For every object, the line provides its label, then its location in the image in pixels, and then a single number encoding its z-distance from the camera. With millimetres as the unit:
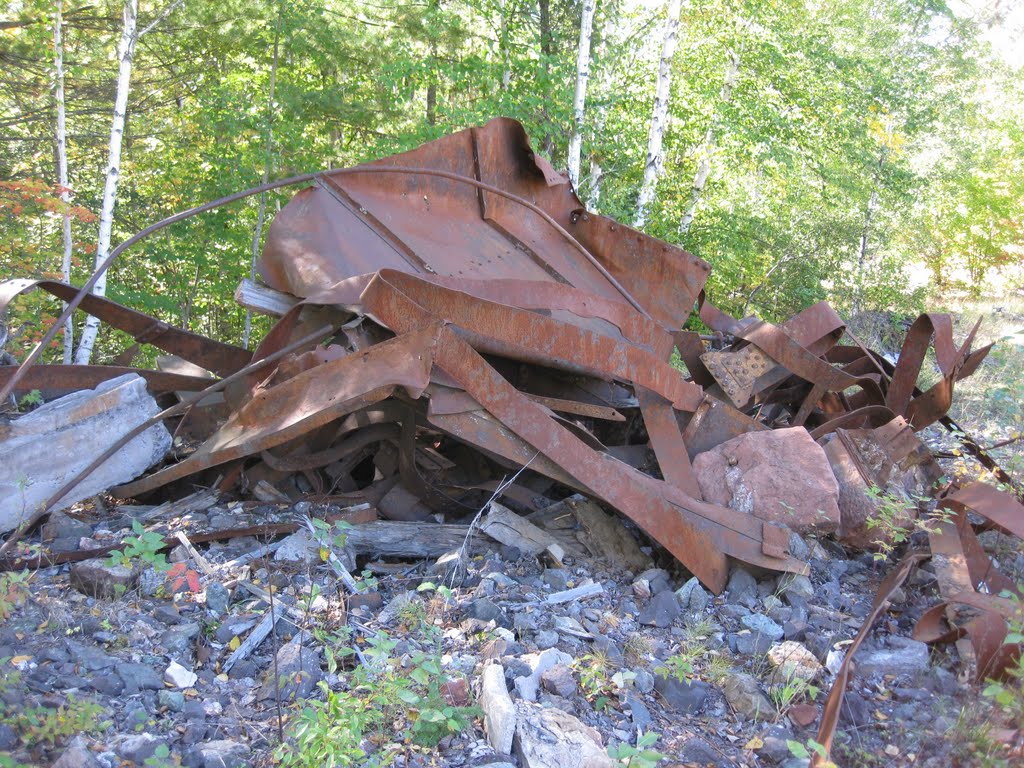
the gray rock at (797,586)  3238
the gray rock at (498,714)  2139
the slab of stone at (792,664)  2604
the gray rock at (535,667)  2367
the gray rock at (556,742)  2057
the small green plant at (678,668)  2555
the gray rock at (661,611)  3008
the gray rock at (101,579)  2766
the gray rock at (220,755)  1969
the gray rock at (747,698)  2451
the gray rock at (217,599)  2750
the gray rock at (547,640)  2706
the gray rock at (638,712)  2357
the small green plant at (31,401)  3566
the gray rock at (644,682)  2547
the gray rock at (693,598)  3119
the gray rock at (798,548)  3410
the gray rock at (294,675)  2314
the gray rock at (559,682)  2424
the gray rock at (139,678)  2256
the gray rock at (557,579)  3189
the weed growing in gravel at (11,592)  2334
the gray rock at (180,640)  2498
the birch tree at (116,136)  7664
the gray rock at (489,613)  2832
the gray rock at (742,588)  3207
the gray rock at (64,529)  3186
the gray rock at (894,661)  2740
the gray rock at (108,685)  2219
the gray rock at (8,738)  1866
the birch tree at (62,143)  7852
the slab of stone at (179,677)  2328
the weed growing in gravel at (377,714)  1929
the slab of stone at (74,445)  3180
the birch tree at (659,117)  9734
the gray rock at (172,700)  2205
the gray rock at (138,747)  1951
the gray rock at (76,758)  1830
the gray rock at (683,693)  2494
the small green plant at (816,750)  1871
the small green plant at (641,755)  1872
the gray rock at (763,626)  2936
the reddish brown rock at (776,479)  3412
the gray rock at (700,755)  2211
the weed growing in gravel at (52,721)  1906
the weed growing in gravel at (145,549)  2416
